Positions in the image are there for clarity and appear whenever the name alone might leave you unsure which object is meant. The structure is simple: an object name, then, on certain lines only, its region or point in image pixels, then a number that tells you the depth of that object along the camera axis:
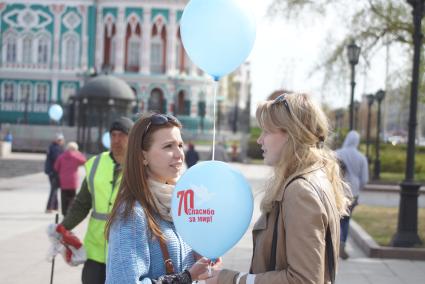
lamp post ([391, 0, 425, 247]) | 10.44
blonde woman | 2.62
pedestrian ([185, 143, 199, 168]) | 20.16
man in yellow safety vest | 4.61
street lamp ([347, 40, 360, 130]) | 18.09
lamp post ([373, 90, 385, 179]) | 26.95
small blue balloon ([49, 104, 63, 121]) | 35.59
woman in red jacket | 12.64
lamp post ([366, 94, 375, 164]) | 31.00
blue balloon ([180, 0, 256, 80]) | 3.60
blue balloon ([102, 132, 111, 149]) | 10.47
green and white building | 50.22
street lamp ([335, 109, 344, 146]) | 44.02
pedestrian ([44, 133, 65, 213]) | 14.20
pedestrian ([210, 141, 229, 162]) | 20.51
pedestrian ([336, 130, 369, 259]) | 9.63
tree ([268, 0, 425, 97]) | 23.20
